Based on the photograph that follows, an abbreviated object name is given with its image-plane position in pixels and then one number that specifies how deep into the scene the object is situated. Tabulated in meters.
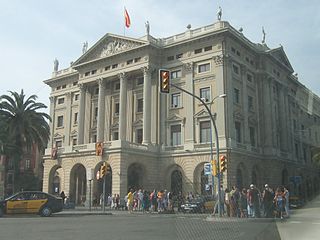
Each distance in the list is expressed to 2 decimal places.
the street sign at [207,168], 29.98
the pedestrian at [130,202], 33.59
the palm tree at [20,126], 39.12
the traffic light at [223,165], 25.22
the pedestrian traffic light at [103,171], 29.31
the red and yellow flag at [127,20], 46.19
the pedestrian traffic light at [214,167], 25.37
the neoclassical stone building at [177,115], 42.28
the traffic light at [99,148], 41.42
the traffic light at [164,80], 19.17
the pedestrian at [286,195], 18.84
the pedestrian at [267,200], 19.95
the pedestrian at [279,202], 18.30
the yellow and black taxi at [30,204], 24.19
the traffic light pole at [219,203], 21.20
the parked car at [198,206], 30.42
